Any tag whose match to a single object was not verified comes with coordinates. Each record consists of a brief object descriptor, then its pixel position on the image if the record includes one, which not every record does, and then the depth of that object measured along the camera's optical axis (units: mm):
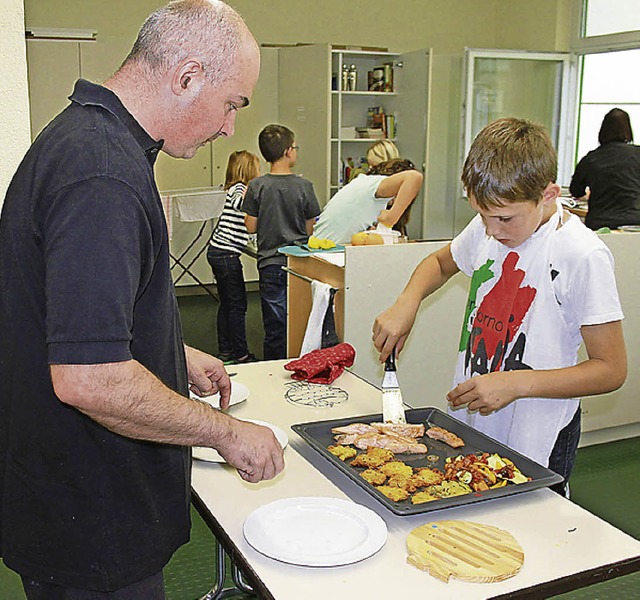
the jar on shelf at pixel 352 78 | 6555
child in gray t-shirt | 4043
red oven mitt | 2021
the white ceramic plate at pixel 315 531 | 1163
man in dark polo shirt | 939
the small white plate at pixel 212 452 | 1510
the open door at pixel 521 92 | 6512
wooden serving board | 1131
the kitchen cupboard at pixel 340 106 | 6320
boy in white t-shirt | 1535
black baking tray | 1295
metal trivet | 1880
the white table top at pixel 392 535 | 1114
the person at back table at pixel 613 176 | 4723
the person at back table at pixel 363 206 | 3721
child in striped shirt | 4410
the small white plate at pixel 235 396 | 1831
